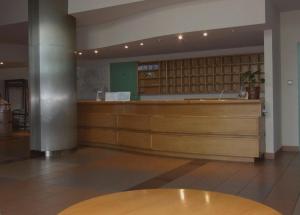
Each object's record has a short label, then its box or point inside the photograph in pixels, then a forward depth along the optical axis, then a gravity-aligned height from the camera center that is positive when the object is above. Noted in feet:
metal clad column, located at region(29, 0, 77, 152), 25.86 +2.40
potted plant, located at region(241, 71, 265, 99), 23.34 +1.09
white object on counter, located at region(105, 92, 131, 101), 28.40 +0.80
